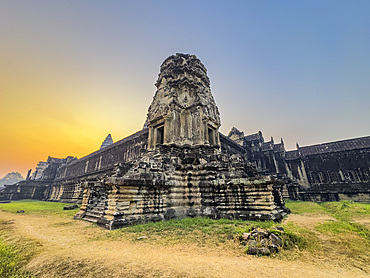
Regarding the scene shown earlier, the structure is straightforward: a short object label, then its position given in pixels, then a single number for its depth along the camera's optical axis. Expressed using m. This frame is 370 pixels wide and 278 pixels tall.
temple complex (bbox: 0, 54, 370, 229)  7.73
